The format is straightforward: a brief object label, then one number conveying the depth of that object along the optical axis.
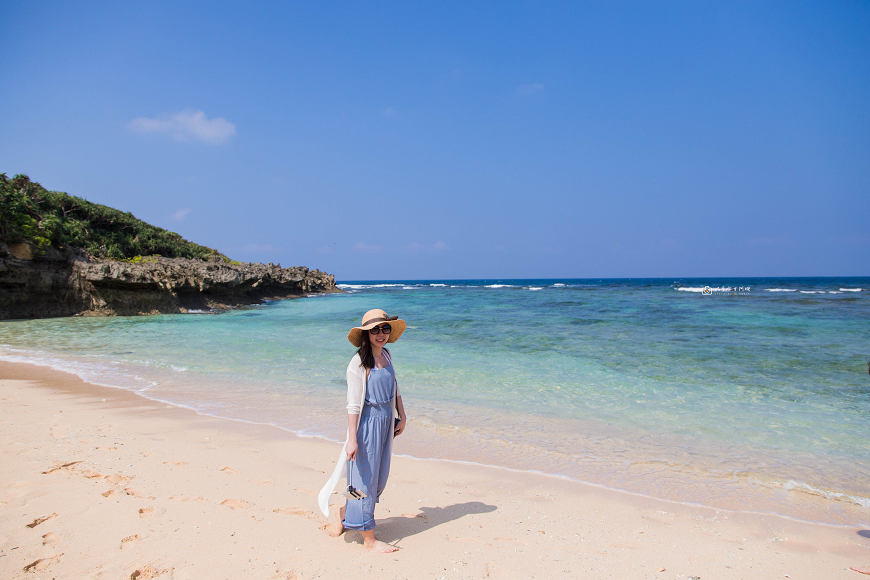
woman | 2.88
